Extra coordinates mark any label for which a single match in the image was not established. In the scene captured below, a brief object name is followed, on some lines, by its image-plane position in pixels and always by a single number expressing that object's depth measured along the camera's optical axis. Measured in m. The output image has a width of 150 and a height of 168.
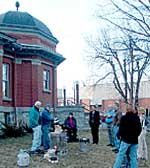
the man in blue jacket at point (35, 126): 14.82
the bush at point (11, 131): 22.50
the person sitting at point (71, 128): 19.84
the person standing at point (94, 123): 19.75
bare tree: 21.82
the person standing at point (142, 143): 14.63
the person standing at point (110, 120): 17.82
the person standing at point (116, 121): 15.33
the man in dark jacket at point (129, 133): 11.05
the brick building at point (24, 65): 26.64
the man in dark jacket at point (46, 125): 15.43
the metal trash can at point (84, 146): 16.25
